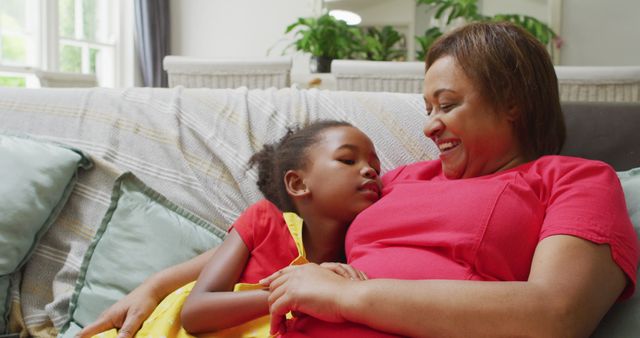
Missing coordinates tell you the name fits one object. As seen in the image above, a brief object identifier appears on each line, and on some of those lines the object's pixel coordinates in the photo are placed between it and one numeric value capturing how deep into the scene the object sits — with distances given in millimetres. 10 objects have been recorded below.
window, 4414
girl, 1113
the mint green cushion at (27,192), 1463
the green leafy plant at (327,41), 3686
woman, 842
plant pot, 3850
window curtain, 5273
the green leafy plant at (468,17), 4035
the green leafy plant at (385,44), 4266
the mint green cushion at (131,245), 1419
